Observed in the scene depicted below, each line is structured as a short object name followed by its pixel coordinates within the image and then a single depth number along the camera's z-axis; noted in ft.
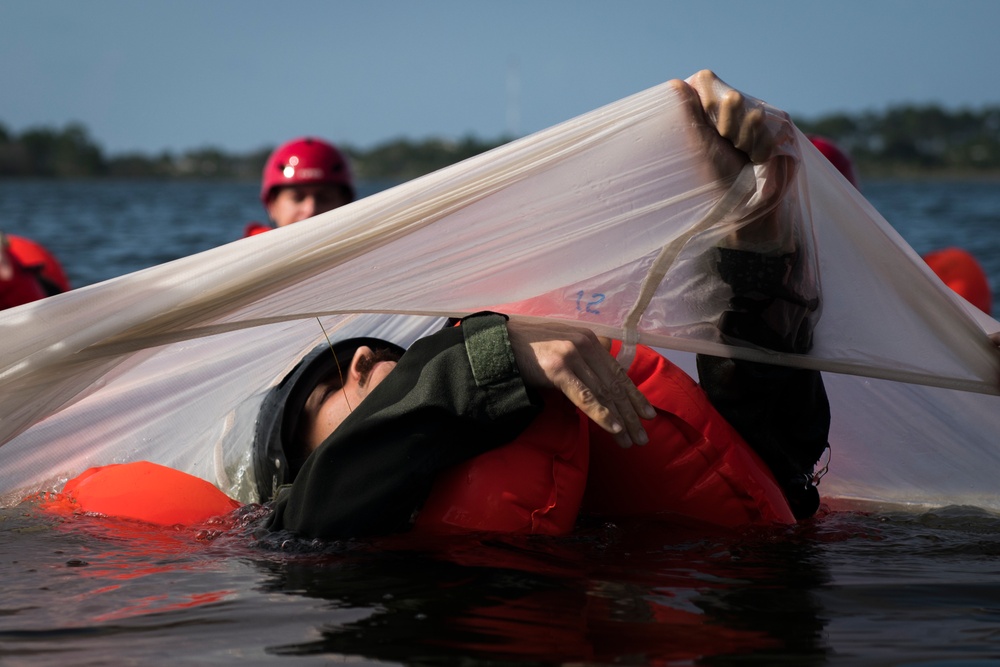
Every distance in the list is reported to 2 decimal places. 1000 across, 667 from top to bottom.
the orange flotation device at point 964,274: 22.06
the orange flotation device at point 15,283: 20.72
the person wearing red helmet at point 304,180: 24.03
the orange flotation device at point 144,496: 10.96
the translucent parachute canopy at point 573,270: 9.38
